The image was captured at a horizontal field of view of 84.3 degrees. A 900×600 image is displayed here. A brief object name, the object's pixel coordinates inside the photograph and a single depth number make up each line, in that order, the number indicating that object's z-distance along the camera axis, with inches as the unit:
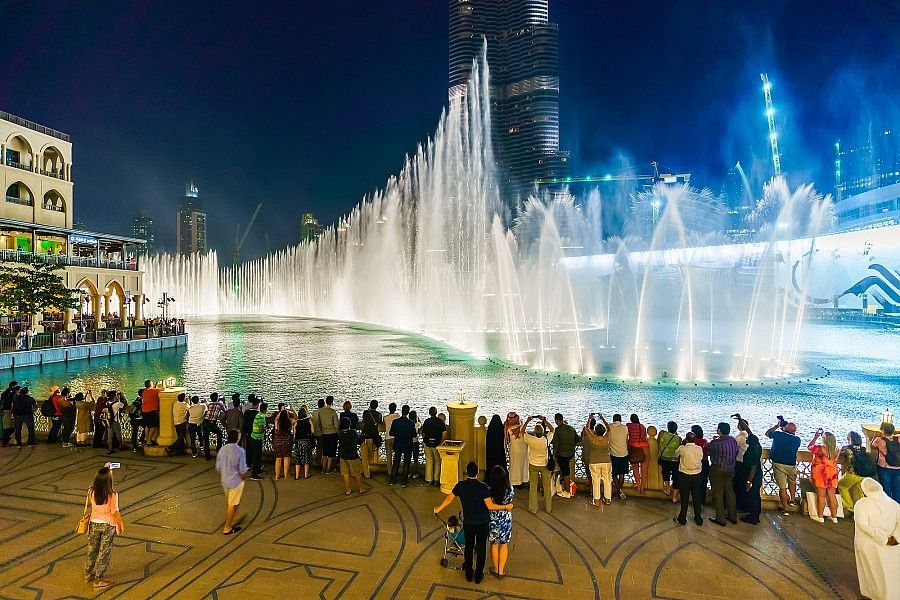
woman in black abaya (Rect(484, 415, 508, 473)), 328.8
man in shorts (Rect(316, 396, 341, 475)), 364.5
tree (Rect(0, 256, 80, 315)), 1224.2
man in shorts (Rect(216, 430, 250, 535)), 275.6
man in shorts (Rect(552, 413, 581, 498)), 321.1
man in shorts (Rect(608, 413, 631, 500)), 321.4
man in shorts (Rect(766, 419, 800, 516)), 302.4
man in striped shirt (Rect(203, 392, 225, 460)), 400.5
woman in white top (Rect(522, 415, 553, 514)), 299.0
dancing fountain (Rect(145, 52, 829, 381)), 1115.9
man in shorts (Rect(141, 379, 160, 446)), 415.5
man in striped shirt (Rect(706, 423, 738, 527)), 287.9
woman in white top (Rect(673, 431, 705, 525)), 289.3
